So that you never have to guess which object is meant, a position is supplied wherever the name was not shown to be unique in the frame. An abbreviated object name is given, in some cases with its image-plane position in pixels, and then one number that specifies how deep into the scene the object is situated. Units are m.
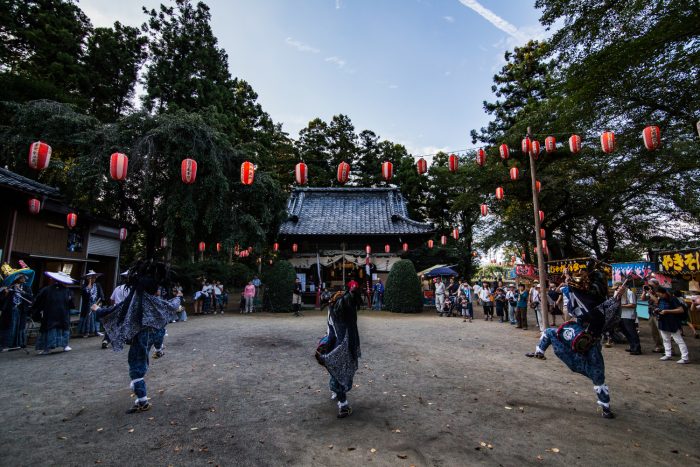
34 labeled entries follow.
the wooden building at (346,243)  20.36
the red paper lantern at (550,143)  12.23
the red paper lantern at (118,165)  9.60
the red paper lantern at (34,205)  10.70
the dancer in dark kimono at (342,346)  4.20
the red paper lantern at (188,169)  11.20
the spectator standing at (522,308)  11.75
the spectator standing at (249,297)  16.41
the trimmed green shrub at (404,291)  16.69
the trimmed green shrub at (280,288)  16.58
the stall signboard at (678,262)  10.73
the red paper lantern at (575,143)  10.55
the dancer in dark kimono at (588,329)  4.18
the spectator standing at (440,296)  16.59
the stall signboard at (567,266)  13.99
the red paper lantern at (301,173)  11.83
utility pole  9.67
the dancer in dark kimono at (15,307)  7.71
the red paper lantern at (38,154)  8.42
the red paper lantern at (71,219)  12.29
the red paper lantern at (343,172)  12.52
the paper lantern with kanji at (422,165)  12.39
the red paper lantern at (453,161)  12.55
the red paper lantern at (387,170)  12.96
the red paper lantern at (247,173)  12.81
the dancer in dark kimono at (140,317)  4.34
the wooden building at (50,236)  10.46
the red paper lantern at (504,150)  13.16
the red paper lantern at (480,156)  12.56
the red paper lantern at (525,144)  11.07
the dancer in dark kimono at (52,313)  7.57
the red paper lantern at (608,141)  9.02
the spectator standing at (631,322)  7.73
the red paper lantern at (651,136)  8.57
